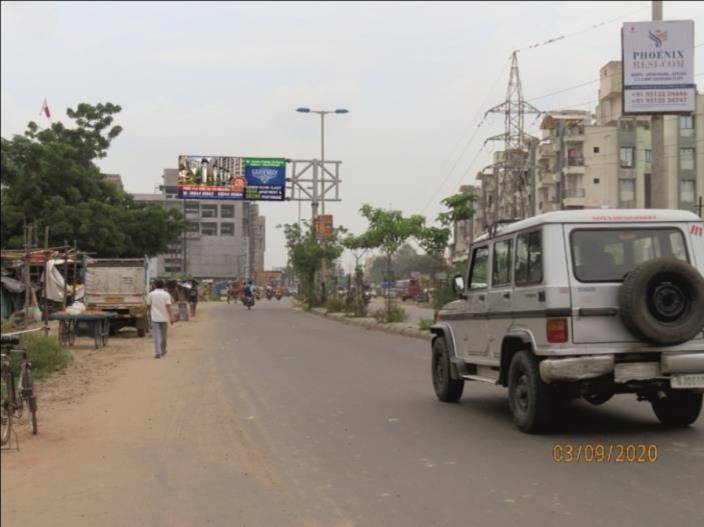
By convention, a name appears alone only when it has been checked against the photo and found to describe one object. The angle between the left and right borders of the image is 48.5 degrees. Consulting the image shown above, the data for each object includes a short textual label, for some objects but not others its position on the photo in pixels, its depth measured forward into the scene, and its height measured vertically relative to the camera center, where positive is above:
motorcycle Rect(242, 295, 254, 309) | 49.34 -1.34
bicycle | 7.29 -1.15
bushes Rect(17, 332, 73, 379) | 13.68 -1.40
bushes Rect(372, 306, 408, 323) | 29.83 -1.43
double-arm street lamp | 42.81 +8.23
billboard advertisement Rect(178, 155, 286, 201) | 39.44 +5.12
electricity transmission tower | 51.00 +9.60
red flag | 39.84 +8.62
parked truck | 24.08 -0.32
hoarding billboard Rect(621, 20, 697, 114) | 19.00 +5.26
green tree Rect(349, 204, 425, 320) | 29.05 +1.82
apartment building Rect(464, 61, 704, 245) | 71.81 +11.59
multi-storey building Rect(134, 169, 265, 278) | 104.56 +5.37
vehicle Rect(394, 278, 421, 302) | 70.69 -1.13
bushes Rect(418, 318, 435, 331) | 24.45 -1.44
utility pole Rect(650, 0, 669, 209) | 18.11 +2.69
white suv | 7.46 -0.32
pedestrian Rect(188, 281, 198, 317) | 40.00 -1.03
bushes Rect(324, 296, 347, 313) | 40.58 -1.36
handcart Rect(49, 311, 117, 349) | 20.11 -1.31
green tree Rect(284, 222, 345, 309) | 46.69 +1.54
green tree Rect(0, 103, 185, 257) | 36.66 +4.25
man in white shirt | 17.31 -0.78
